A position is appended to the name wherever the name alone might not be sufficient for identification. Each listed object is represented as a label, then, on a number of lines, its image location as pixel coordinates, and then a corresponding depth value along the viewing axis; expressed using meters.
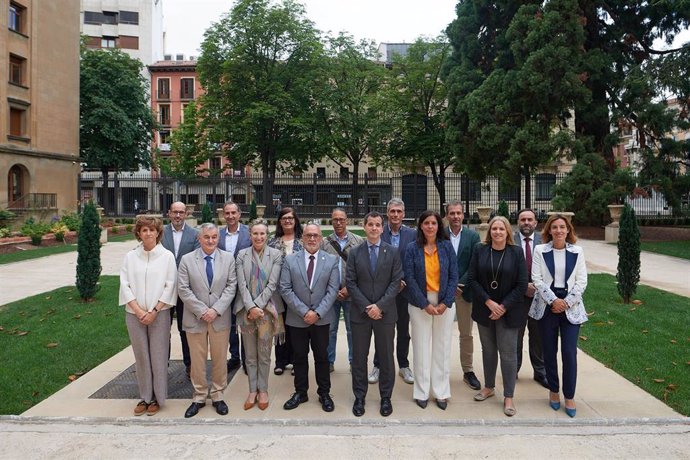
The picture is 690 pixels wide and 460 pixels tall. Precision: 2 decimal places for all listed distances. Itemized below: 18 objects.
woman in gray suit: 5.00
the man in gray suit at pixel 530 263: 5.53
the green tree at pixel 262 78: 34.75
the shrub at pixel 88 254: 9.67
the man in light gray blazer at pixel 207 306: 4.84
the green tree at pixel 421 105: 35.78
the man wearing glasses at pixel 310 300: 4.97
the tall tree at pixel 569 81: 21.45
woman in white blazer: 4.74
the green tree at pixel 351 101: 36.28
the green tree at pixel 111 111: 38.66
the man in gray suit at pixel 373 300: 4.89
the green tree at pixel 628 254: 9.27
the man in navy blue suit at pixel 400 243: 5.71
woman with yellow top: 4.96
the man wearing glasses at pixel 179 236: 5.73
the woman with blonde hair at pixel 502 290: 4.86
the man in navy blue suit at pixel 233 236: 5.91
